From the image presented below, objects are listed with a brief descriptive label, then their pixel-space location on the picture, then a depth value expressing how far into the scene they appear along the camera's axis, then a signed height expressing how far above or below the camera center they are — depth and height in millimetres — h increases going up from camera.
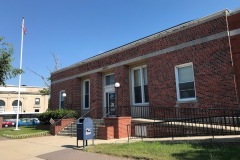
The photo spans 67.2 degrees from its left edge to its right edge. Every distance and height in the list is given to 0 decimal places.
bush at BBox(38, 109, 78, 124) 14681 -621
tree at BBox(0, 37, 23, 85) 11703 +2784
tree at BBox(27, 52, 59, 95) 35679 +3145
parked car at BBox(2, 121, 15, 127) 29278 -2609
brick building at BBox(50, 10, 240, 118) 8981 +2219
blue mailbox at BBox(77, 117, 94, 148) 7934 -1026
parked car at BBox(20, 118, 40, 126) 30212 -2299
